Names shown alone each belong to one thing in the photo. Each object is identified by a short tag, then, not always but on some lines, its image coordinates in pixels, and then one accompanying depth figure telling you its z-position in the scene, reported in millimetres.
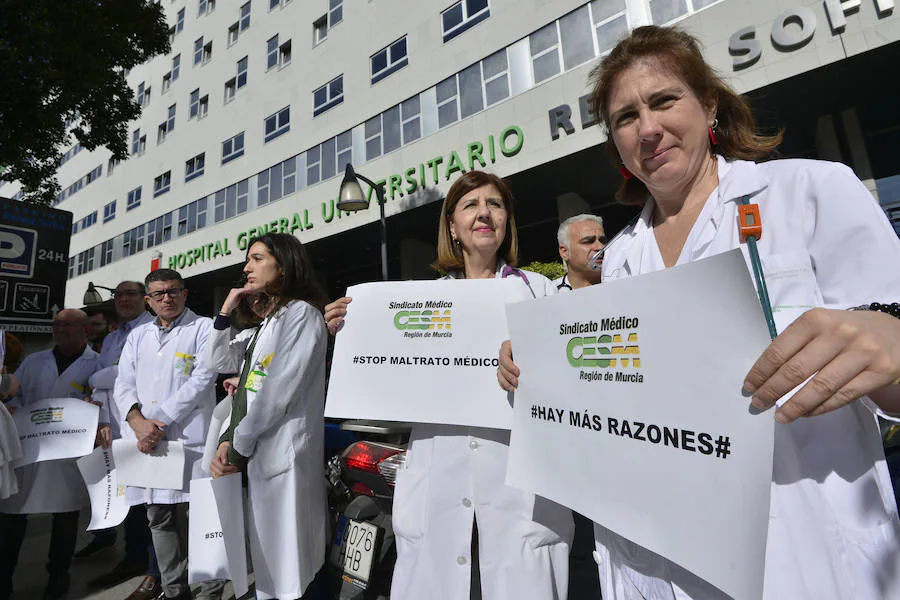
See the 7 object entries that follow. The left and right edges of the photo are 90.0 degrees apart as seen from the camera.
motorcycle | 2633
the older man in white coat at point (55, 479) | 3566
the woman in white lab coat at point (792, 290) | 751
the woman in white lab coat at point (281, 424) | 2465
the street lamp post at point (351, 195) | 8180
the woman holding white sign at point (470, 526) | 1647
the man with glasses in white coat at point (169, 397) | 3188
